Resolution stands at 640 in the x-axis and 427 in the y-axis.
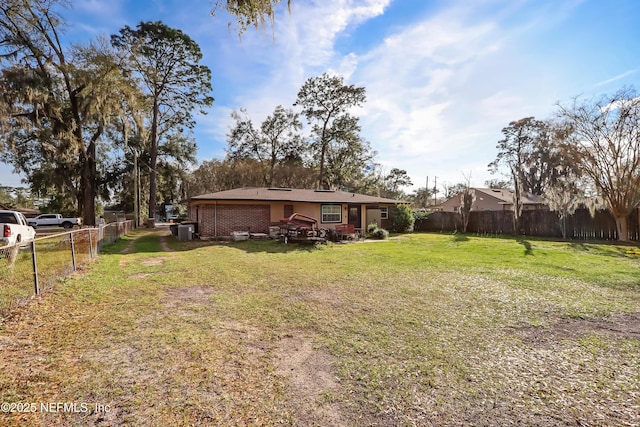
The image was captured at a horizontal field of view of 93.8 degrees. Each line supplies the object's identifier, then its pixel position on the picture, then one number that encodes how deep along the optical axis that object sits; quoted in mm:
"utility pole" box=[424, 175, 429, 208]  61612
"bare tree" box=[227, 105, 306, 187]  35531
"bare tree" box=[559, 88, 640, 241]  15621
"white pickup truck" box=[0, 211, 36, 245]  10312
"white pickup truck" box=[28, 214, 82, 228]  28031
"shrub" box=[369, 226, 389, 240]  18875
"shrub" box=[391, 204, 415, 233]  22844
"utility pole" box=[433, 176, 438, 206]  58431
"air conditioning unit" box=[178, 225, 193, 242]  16547
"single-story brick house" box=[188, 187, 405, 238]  16812
